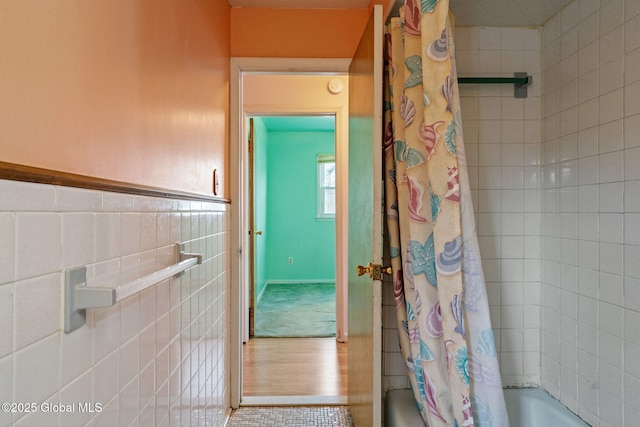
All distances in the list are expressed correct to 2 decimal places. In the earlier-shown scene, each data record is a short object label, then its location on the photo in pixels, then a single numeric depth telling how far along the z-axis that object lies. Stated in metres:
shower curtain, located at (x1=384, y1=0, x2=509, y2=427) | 1.13
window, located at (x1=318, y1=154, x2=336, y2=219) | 5.98
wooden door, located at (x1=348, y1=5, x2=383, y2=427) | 1.40
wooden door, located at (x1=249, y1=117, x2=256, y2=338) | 3.41
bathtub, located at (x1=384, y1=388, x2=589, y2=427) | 1.48
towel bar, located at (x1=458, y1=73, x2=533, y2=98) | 1.67
